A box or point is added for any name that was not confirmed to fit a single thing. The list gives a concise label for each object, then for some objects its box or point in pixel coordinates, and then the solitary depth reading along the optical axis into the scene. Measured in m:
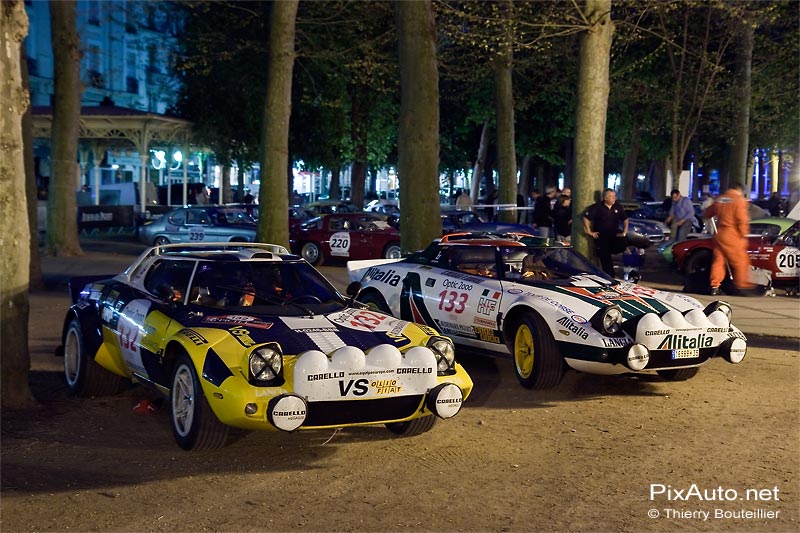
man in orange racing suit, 12.19
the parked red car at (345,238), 23.42
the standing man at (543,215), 23.17
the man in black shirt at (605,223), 15.95
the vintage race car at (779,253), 17.59
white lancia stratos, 8.86
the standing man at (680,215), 23.92
